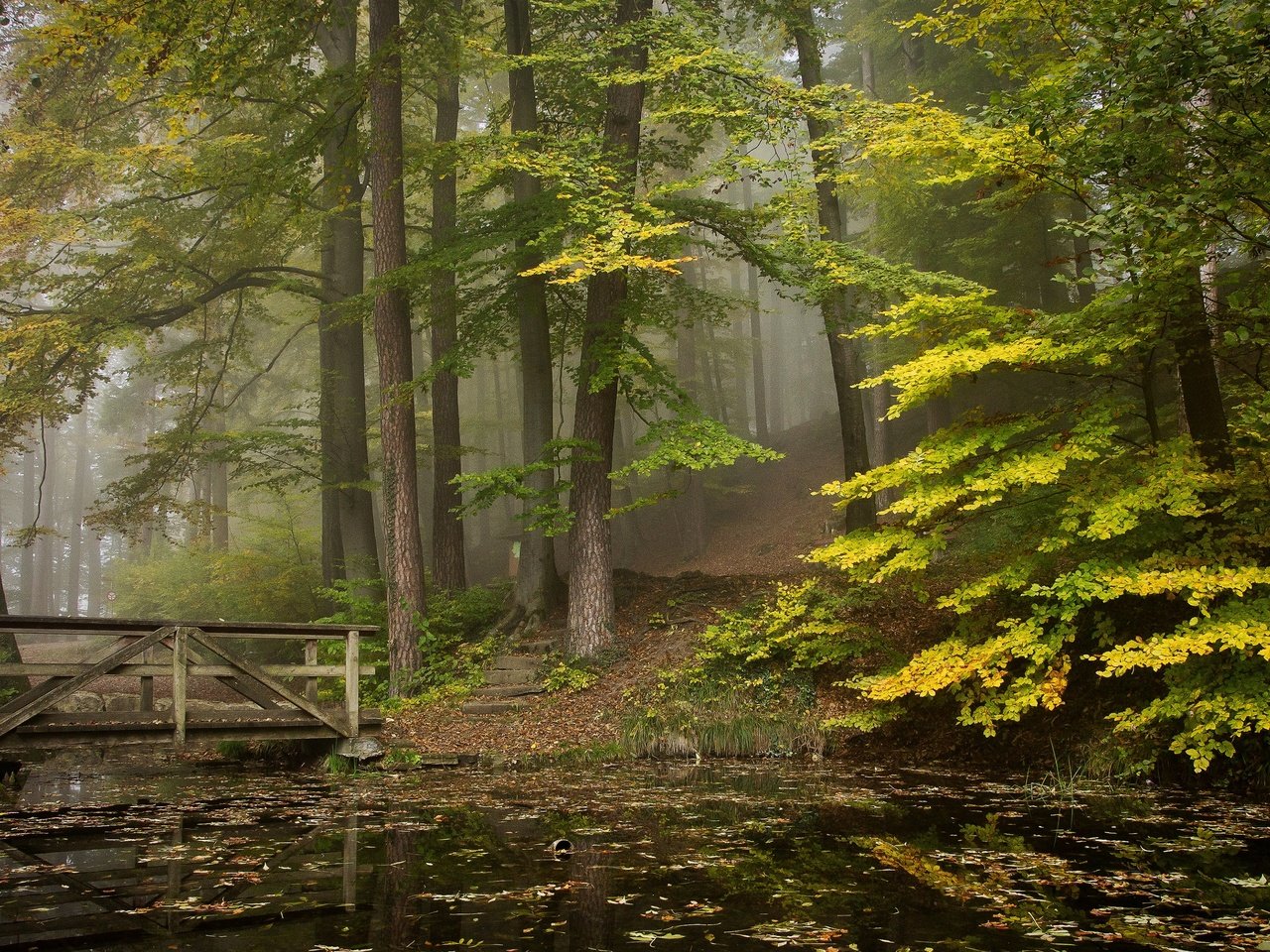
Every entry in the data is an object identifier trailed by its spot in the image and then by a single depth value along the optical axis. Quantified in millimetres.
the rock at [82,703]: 14016
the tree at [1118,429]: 6699
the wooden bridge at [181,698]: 8438
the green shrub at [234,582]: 20641
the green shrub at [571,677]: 12414
